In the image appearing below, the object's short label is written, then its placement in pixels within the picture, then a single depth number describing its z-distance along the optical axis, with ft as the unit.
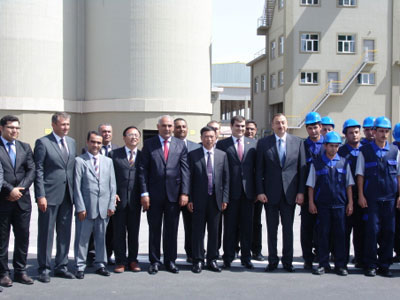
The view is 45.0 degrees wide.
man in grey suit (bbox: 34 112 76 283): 21.79
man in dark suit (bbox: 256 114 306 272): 23.70
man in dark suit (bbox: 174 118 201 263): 25.52
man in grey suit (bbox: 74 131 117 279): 22.34
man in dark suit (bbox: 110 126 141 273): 23.57
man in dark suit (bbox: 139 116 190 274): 23.40
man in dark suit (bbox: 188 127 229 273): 23.58
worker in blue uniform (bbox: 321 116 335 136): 26.35
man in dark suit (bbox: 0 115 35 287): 20.70
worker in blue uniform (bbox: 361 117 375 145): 25.97
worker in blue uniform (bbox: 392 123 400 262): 24.66
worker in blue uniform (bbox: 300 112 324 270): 24.20
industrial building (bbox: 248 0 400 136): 119.14
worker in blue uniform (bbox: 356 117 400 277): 22.90
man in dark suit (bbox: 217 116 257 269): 24.20
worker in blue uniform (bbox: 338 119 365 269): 24.04
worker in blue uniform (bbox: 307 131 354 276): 23.07
